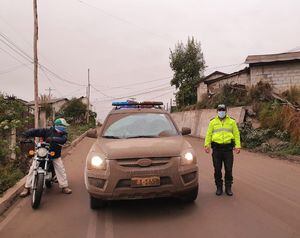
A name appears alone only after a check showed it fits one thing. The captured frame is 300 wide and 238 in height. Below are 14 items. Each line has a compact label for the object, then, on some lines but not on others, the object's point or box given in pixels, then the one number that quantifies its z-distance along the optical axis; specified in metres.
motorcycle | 6.56
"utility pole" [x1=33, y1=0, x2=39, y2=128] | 18.19
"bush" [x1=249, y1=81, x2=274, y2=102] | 20.75
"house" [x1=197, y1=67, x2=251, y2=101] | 26.00
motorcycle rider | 7.38
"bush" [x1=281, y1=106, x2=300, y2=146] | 14.70
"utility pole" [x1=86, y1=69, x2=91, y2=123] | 55.84
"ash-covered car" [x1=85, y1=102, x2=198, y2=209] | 5.57
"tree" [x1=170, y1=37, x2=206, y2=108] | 43.69
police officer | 7.14
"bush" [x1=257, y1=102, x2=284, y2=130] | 16.91
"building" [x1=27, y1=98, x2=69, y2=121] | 71.88
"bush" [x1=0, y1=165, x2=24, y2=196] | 7.69
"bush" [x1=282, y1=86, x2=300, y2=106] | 19.12
